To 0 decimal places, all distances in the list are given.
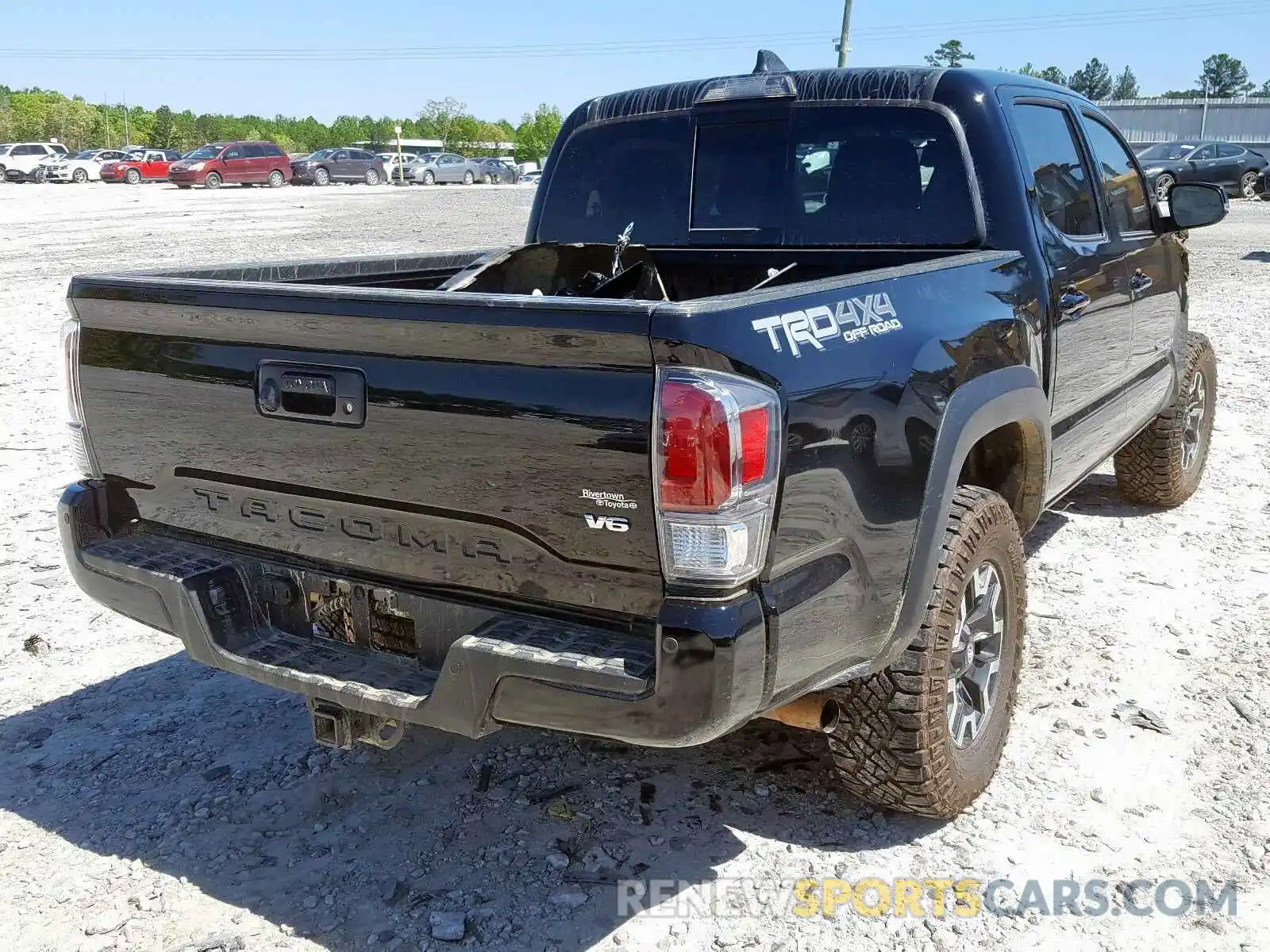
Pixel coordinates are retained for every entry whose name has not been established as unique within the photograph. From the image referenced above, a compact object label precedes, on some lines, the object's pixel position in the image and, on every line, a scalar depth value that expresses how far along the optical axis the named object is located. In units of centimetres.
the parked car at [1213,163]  2938
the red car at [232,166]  3766
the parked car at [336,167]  4300
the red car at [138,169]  4319
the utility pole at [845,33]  3522
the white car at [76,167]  4266
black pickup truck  234
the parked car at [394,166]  4750
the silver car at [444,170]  4850
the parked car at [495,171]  5133
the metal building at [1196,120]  6056
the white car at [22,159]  4216
